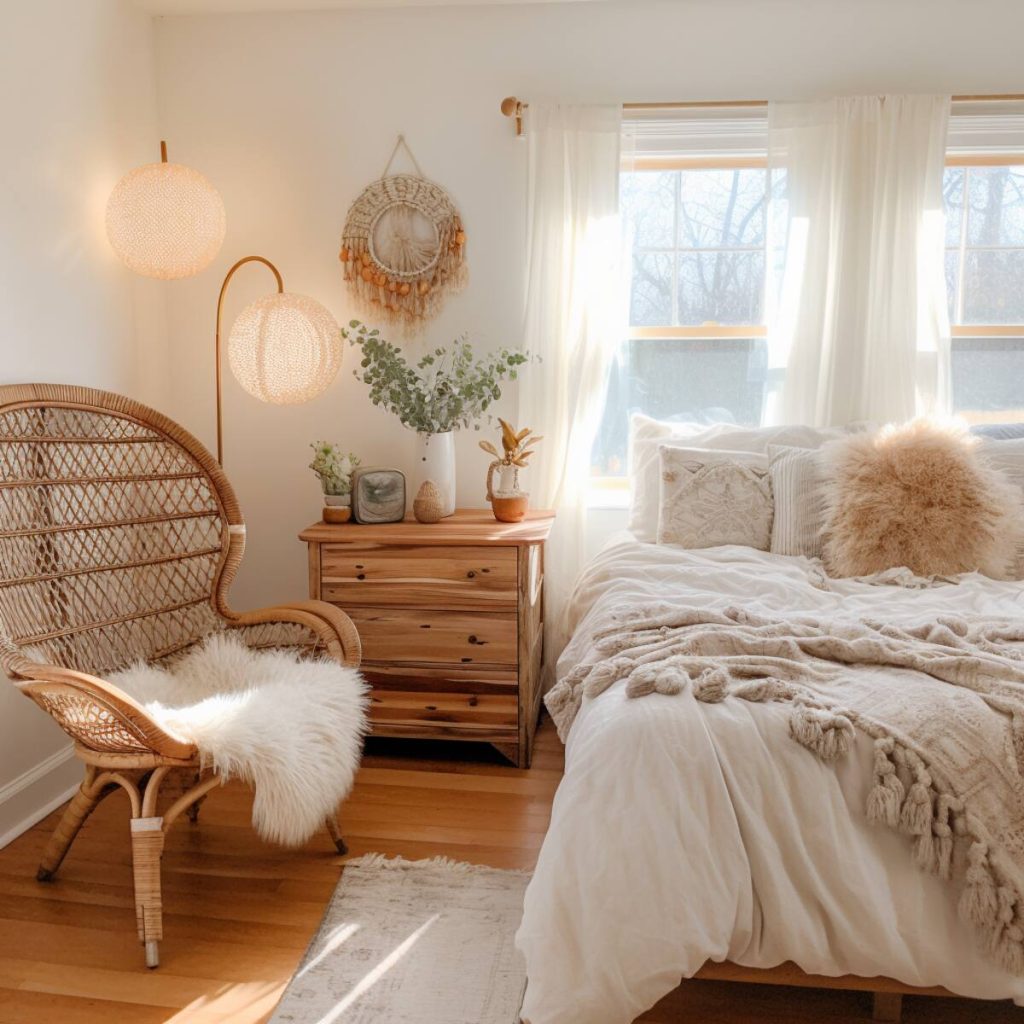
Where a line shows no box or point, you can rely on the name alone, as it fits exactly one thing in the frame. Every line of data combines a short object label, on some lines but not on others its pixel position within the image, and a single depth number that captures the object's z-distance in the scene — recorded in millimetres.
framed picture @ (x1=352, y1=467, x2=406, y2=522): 3080
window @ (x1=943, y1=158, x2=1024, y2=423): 3238
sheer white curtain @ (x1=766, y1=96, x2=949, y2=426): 3049
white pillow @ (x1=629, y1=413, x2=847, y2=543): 3059
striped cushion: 2803
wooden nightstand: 2893
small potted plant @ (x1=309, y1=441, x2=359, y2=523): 3094
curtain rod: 3117
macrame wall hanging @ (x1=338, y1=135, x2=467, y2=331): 3258
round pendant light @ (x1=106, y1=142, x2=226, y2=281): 2850
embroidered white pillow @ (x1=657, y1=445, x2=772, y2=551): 2881
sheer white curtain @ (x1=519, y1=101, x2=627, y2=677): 3143
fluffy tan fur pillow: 2607
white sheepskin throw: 1975
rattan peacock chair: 1966
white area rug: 1807
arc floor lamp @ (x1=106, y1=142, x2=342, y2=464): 2854
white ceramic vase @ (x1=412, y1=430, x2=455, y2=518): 3119
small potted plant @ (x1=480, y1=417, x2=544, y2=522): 3062
